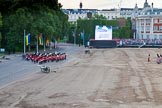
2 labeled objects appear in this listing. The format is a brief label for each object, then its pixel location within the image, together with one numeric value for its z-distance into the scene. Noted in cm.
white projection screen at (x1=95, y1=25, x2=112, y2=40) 10531
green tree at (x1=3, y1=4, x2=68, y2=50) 7145
